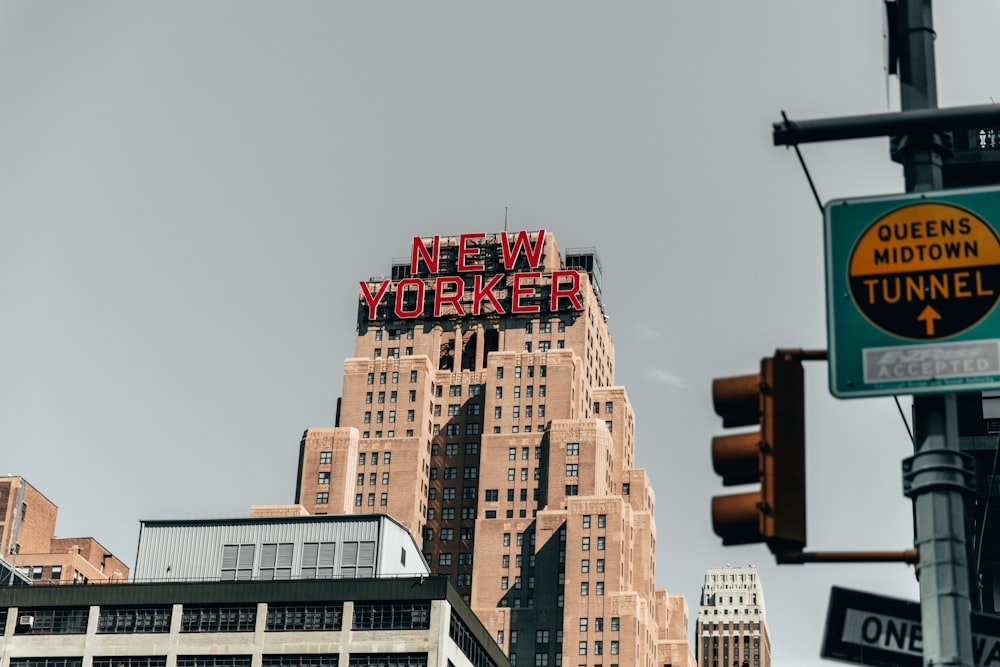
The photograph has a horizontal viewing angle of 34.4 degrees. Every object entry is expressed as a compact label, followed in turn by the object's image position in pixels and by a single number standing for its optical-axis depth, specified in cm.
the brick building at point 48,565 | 19819
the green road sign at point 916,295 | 1453
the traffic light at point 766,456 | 1384
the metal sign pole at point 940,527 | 1412
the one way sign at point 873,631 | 1500
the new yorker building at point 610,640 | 19700
